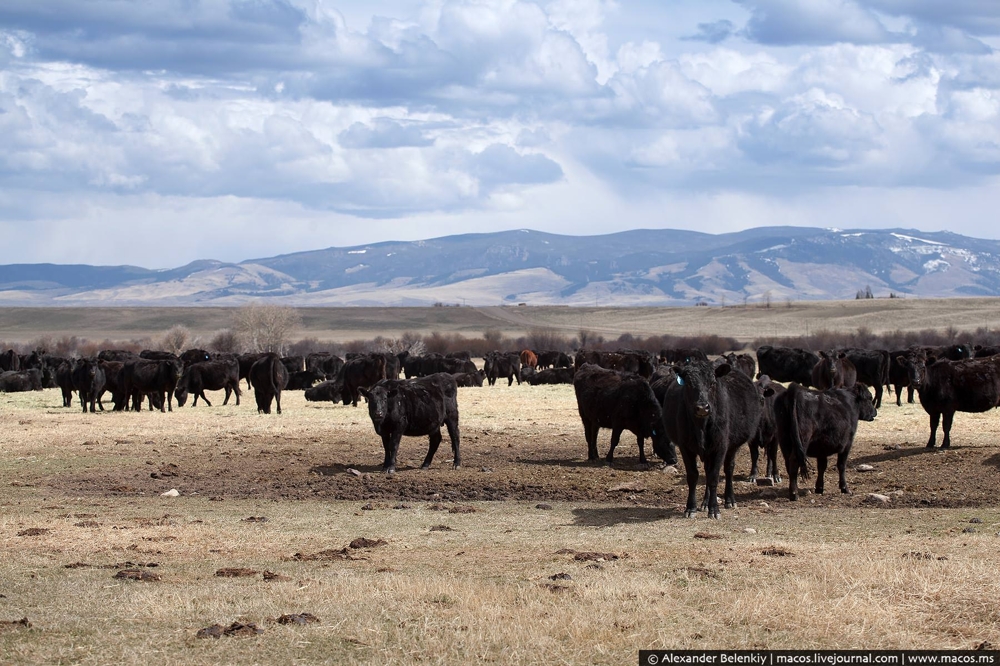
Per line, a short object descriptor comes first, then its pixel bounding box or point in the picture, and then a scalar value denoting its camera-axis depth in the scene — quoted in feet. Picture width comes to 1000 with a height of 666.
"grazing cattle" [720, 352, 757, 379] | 130.68
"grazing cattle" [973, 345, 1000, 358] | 143.33
